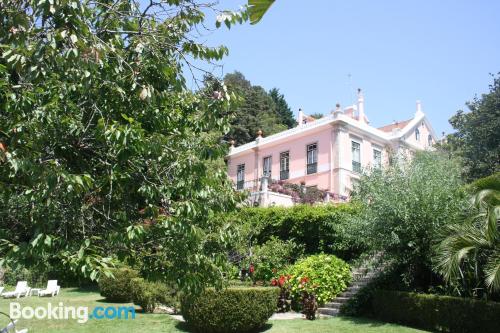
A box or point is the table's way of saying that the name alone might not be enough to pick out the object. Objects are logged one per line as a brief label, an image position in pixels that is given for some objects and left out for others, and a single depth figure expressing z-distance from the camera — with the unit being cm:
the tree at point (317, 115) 6294
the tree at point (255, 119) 5125
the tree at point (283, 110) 6088
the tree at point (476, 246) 1057
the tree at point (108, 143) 436
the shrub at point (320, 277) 1627
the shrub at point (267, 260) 1802
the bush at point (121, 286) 1841
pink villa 3194
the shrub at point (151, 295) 1582
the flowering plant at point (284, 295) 1647
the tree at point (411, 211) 1363
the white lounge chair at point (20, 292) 2069
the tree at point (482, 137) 2831
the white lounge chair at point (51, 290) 2128
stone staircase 1594
